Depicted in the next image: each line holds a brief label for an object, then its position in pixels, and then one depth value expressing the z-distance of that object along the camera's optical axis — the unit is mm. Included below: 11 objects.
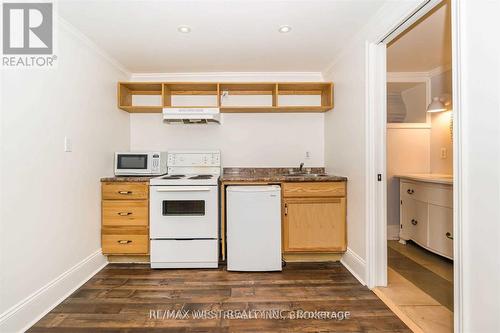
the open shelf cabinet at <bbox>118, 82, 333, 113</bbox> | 3004
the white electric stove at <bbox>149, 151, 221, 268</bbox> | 2549
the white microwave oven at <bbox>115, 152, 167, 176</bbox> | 2811
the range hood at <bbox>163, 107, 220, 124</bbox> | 2824
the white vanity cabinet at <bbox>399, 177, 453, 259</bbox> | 2590
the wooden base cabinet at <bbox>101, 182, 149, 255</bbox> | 2596
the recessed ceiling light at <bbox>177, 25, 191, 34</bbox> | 2113
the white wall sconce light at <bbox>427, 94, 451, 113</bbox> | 3016
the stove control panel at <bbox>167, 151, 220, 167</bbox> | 3182
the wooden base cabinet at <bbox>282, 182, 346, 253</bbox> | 2635
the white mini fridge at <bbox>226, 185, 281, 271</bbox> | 2475
